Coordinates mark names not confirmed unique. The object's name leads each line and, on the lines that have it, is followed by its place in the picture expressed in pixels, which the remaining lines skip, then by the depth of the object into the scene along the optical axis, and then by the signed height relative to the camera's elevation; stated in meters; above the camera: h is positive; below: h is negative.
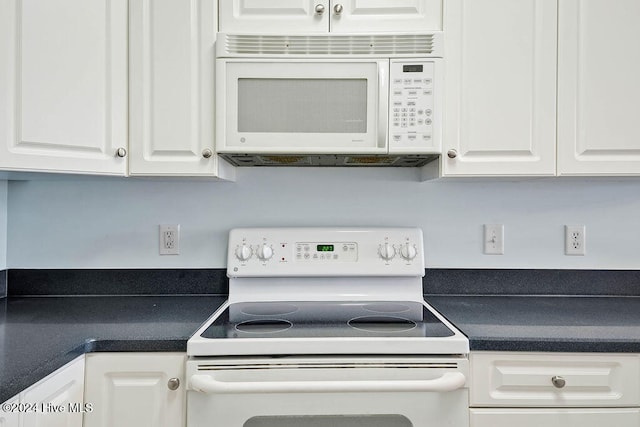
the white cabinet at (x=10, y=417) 0.84 -0.44
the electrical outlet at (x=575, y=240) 1.68 -0.12
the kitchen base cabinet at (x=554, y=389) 1.13 -0.49
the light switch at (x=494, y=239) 1.68 -0.11
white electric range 1.08 -0.44
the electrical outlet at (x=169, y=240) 1.68 -0.13
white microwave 1.33 +0.36
